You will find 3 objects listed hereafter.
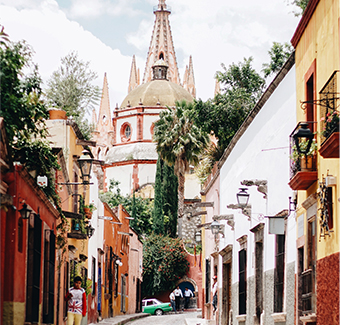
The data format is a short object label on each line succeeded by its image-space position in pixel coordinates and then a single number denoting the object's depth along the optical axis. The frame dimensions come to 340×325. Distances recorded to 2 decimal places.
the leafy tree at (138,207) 61.31
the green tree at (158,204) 58.53
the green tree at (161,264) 51.72
